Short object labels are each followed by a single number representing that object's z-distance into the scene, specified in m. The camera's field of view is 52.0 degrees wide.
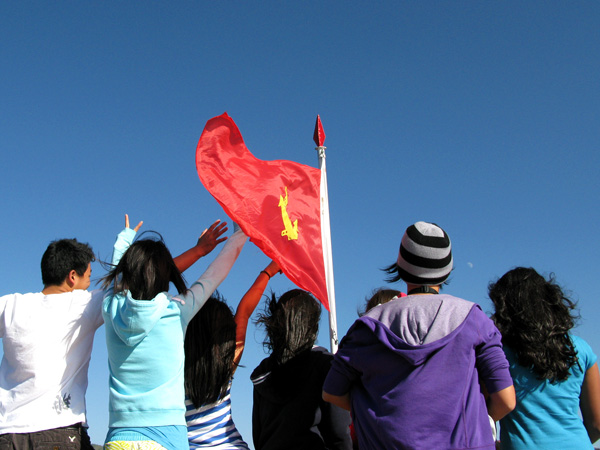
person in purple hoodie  3.32
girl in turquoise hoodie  3.79
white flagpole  6.02
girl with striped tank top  4.32
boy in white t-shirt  4.29
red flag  5.72
